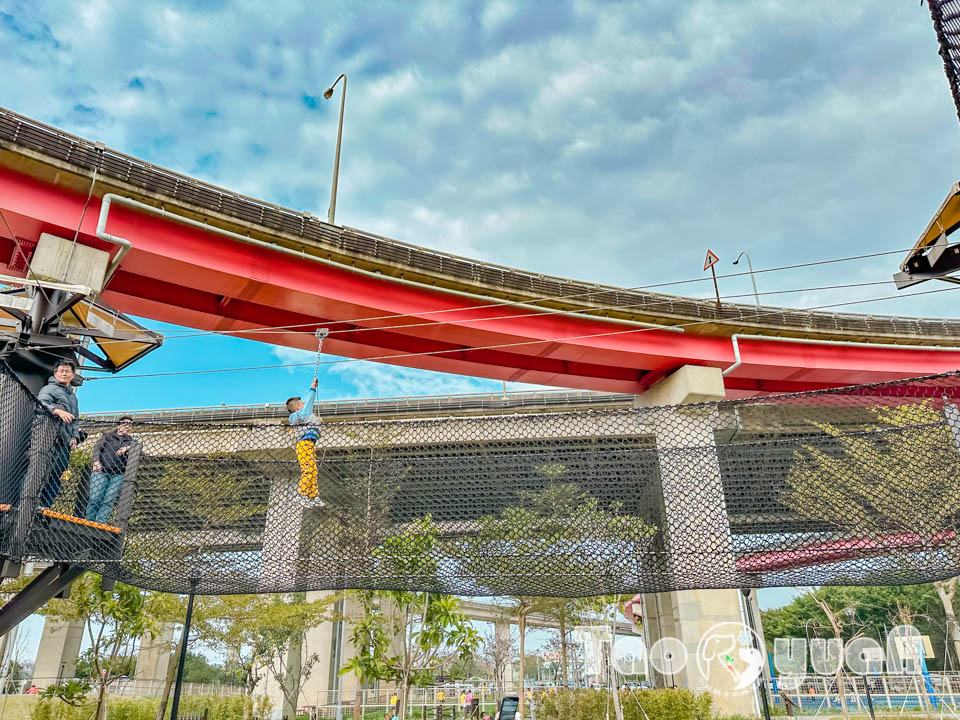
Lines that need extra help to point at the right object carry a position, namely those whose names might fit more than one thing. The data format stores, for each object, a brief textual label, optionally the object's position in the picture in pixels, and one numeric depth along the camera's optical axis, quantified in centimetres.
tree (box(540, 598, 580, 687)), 1958
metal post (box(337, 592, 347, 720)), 1803
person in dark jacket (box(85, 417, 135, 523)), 495
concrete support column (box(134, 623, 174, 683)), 2778
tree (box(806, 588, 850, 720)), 1210
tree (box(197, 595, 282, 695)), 1553
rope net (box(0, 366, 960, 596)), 477
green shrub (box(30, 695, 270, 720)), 1462
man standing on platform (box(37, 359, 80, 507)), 471
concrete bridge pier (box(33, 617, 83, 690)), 2595
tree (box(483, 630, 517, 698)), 2452
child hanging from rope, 533
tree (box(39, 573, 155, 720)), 1420
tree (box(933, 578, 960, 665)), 1854
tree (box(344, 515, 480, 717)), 1485
